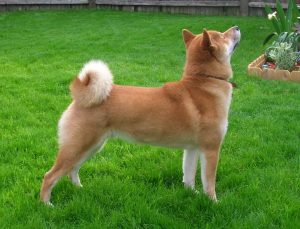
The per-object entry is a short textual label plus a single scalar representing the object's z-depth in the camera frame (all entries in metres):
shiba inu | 3.15
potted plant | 6.88
